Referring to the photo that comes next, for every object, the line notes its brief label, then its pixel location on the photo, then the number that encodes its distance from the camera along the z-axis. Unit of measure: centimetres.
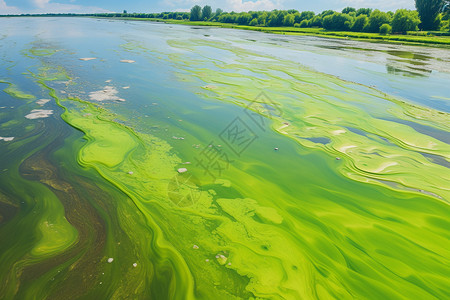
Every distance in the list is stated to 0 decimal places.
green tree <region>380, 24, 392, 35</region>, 4303
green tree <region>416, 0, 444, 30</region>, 4812
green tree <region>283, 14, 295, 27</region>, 7088
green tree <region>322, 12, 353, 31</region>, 5378
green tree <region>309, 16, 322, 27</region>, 6531
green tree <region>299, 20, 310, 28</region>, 6775
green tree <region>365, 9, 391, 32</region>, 4684
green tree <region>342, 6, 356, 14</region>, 7894
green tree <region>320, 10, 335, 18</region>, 7381
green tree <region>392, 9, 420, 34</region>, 4256
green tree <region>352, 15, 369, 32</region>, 4919
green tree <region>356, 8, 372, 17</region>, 7520
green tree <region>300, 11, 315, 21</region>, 7562
